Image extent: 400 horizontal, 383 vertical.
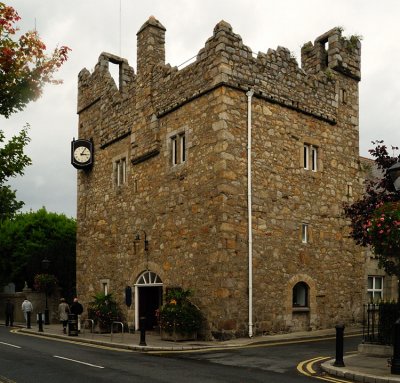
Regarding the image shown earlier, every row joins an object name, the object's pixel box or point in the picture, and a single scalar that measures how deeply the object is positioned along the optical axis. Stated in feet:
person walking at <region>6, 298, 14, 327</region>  104.99
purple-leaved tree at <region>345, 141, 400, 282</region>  42.42
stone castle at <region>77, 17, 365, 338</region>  63.62
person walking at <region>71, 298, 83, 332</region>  76.42
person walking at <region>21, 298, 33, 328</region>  98.44
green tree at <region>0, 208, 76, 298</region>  116.47
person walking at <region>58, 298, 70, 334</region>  79.63
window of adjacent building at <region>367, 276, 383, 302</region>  79.51
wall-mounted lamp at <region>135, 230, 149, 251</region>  73.51
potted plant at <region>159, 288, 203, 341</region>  60.95
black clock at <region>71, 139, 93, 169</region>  88.74
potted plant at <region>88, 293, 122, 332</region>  75.10
